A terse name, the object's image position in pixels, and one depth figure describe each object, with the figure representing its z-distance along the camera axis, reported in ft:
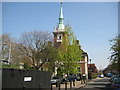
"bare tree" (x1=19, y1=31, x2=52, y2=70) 164.55
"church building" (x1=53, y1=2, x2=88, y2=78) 225.33
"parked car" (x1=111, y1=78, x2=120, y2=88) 55.86
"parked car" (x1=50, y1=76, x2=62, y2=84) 118.05
